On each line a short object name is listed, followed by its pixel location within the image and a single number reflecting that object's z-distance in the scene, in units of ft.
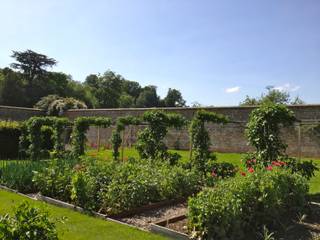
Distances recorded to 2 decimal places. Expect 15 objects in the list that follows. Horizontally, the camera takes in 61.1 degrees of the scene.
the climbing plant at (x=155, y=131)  25.51
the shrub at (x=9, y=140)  38.17
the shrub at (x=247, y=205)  11.56
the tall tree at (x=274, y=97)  87.25
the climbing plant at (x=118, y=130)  28.67
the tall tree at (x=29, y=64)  109.42
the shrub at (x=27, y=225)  7.70
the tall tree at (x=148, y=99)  142.21
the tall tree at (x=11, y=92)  89.71
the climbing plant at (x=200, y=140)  23.29
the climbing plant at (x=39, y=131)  32.21
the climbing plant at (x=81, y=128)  30.41
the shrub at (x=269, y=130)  19.99
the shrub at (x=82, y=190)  15.79
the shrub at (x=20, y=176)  20.05
